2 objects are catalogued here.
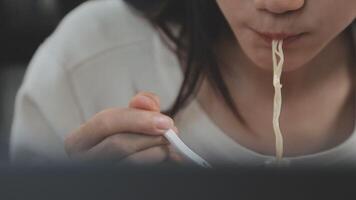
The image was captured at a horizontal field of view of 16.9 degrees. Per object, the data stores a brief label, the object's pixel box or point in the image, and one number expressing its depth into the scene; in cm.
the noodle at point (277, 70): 102
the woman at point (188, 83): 117
